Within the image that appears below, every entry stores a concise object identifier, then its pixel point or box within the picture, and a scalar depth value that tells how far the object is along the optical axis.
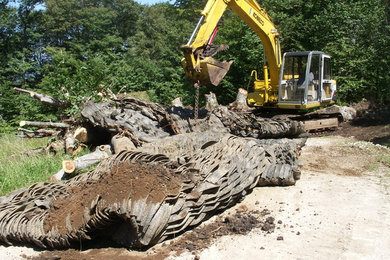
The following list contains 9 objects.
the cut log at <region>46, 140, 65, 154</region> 6.57
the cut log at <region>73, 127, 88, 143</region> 6.55
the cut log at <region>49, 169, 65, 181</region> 5.22
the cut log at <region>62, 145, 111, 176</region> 5.23
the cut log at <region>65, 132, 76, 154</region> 6.42
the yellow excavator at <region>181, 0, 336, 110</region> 9.35
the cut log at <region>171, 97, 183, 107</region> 11.88
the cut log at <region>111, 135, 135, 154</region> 5.55
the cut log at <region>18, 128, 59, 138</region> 7.77
